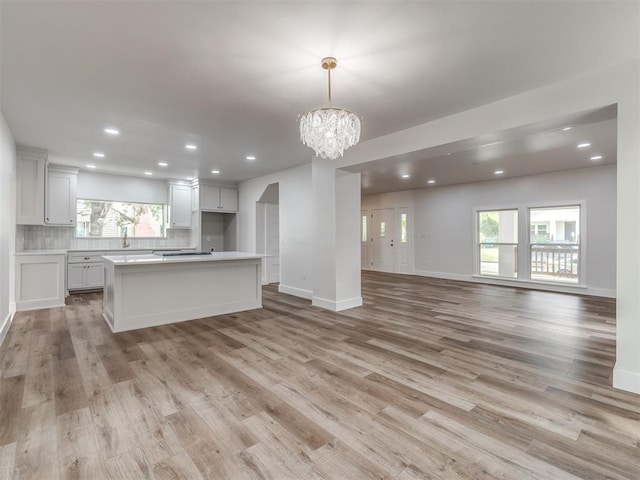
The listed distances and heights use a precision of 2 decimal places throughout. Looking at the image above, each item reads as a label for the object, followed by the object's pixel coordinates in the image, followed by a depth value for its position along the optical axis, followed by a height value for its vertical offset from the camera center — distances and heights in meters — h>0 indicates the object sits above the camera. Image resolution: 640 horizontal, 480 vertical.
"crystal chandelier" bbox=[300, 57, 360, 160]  2.61 +0.92
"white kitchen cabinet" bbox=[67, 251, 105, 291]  6.29 -0.65
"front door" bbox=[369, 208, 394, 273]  10.09 +0.00
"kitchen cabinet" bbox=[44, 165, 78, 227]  6.02 +0.81
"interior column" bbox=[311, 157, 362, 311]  5.15 +0.03
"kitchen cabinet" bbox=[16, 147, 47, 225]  5.03 +0.84
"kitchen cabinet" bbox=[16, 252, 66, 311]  4.97 -0.68
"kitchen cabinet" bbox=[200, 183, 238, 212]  7.72 +1.00
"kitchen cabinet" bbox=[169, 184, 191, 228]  7.65 +0.79
